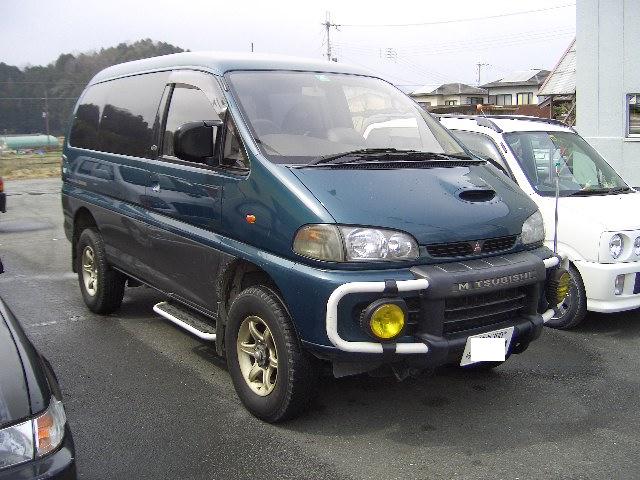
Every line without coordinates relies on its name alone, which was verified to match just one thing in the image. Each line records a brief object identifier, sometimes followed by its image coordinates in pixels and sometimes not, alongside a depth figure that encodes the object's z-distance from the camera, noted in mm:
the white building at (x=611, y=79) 13773
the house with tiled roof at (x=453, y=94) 56781
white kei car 5504
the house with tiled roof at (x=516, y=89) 55969
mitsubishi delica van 3443
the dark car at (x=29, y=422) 2285
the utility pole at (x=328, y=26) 60469
